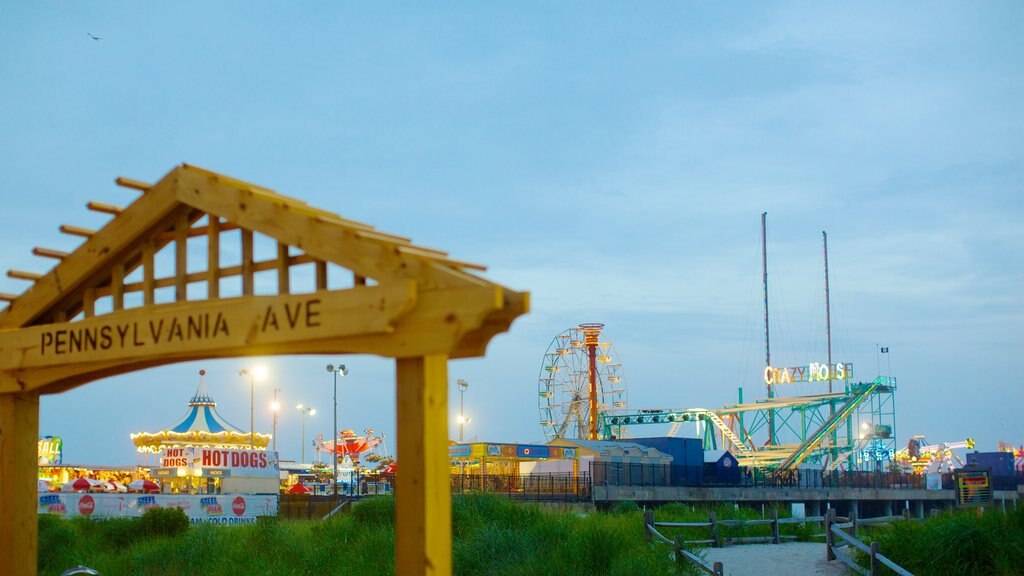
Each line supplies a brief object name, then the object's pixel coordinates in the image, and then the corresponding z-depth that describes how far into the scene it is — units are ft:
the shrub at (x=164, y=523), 74.38
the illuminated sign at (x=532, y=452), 144.25
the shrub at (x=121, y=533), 71.97
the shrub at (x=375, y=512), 68.76
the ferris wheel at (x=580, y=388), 226.79
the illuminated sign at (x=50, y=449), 216.13
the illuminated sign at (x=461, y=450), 142.10
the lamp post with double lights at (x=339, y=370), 160.35
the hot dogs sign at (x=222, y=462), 139.44
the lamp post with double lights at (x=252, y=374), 178.79
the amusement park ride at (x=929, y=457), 278.26
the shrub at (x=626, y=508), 107.78
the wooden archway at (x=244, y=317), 24.59
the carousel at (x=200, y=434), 164.96
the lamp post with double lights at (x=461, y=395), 217.97
